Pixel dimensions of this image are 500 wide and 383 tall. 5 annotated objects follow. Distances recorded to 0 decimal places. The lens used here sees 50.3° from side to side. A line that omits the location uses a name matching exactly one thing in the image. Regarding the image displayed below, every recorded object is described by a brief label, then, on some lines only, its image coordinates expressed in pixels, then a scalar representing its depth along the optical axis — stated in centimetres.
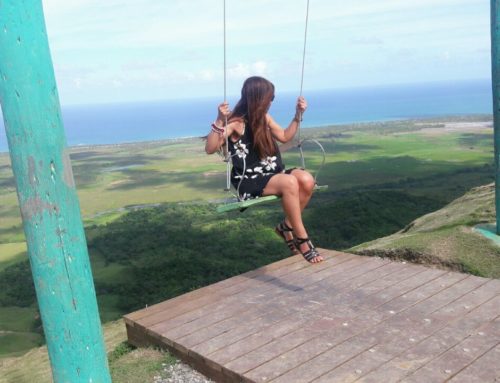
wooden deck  330
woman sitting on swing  458
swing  430
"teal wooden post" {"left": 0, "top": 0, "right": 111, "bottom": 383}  241
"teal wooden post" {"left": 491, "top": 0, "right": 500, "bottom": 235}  567
